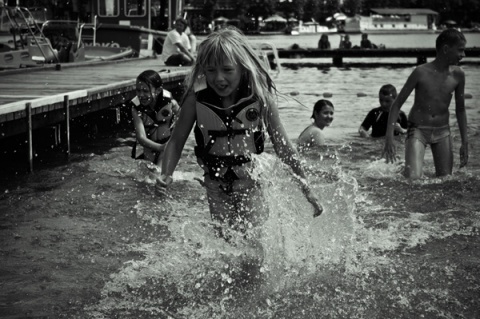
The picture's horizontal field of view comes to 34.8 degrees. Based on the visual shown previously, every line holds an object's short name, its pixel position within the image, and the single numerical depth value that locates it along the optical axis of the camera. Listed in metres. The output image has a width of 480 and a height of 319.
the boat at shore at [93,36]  17.80
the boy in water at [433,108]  8.28
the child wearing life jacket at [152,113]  8.53
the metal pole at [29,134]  9.31
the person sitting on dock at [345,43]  39.59
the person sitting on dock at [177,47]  20.88
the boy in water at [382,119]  11.39
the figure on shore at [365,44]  39.81
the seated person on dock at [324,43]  39.94
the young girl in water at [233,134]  4.85
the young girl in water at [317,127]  9.59
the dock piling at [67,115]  10.49
